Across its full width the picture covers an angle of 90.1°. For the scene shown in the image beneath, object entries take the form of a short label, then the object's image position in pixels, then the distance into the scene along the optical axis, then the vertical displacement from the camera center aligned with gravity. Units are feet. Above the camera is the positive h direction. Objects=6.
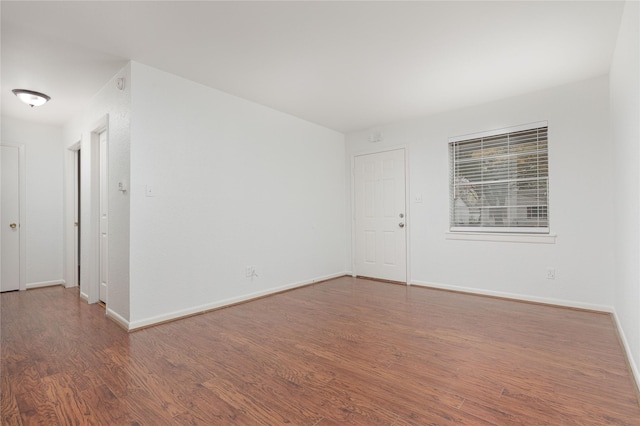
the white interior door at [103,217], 12.35 -0.13
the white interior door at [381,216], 16.47 -0.16
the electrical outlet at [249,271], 13.13 -2.38
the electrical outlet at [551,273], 12.10 -2.33
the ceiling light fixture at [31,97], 11.63 +4.40
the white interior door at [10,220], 14.92 -0.26
